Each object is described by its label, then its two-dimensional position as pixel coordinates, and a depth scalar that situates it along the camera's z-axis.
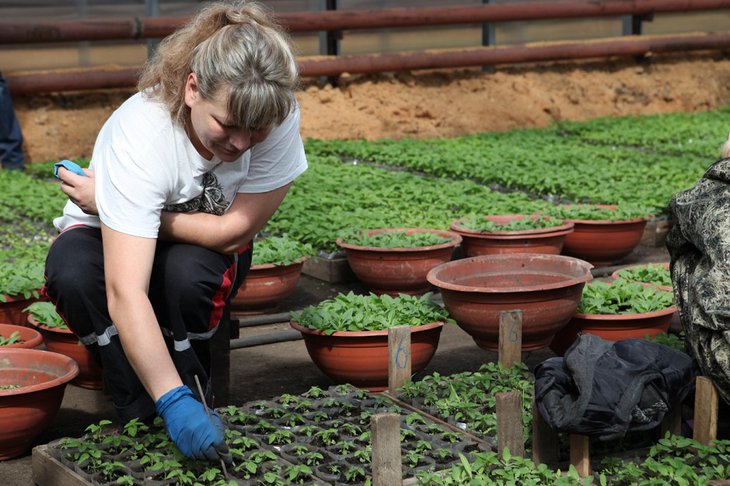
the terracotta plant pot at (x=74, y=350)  4.29
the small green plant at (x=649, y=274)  4.93
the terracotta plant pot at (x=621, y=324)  4.27
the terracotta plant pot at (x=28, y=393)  3.61
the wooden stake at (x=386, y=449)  2.98
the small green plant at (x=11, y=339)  4.23
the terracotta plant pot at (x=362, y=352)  4.19
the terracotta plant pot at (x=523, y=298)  4.14
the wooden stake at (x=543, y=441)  3.27
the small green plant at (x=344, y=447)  3.49
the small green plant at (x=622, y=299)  4.36
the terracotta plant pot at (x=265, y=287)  5.37
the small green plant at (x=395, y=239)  5.63
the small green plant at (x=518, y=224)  5.94
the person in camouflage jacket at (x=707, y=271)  3.25
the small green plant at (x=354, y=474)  3.26
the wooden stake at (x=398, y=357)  3.93
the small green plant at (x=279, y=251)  5.42
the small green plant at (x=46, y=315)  4.33
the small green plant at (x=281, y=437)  3.57
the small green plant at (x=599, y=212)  6.29
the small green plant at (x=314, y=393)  3.98
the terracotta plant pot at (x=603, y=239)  6.21
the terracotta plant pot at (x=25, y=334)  4.22
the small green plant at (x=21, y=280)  4.75
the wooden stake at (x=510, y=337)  3.96
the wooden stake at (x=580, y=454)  3.20
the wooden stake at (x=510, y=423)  3.17
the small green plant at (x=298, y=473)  3.21
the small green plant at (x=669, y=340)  4.04
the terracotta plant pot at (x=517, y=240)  5.76
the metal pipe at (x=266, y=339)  4.79
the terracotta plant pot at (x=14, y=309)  4.76
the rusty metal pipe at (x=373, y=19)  10.62
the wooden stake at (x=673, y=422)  3.40
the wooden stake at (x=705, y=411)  3.27
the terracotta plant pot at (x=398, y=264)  5.54
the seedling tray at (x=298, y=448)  3.25
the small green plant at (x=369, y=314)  4.27
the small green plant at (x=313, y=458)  3.40
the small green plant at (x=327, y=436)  3.55
